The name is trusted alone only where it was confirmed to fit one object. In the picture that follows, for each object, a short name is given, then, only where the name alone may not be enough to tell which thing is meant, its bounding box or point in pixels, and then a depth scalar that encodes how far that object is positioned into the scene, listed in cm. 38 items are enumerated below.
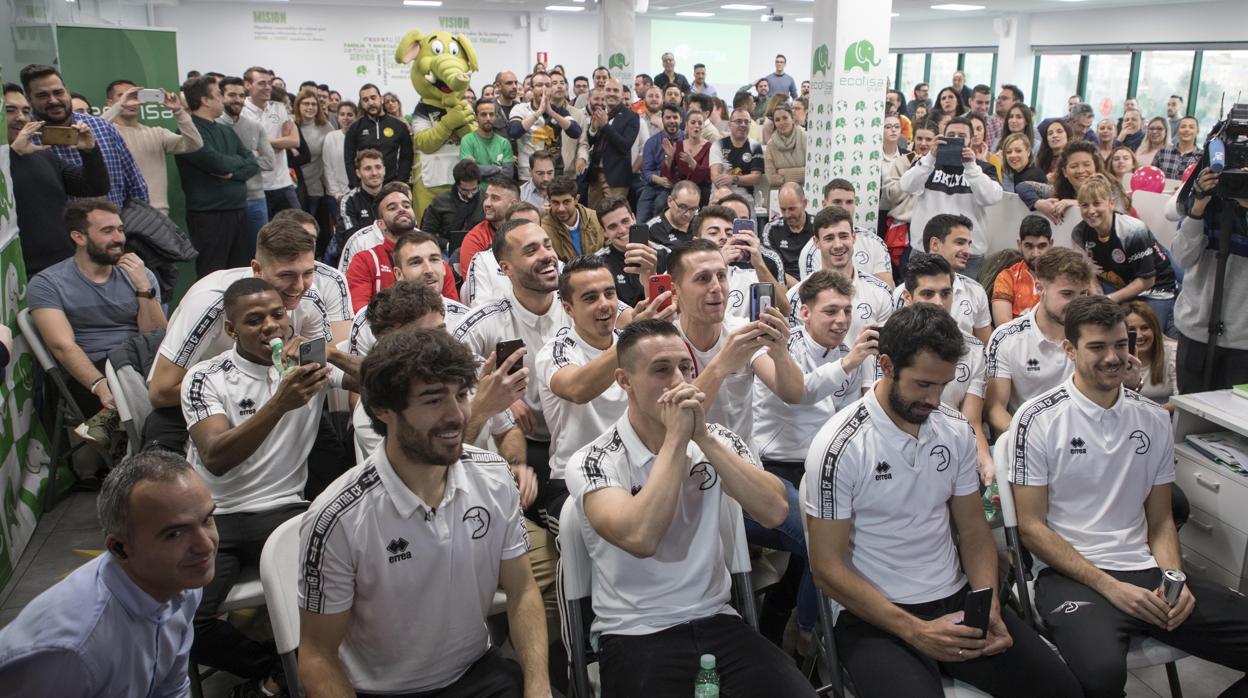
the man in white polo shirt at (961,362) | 368
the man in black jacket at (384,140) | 742
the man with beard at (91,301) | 400
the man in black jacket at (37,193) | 462
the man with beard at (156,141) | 616
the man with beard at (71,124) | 487
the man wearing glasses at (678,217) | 545
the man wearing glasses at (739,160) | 784
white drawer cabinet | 308
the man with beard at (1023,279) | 463
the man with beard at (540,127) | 826
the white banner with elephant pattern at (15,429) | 372
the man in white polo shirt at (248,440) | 269
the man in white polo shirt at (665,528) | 221
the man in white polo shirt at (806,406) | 290
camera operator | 380
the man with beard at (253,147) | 720
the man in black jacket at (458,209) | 618
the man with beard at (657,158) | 795
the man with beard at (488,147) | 713
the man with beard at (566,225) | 559
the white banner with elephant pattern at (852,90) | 657
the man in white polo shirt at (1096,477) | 274
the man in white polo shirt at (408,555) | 205
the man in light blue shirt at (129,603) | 164
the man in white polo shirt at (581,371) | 295
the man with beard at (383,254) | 480
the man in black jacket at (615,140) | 818
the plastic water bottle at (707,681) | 209
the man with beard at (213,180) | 659
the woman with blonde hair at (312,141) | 877
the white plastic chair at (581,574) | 229
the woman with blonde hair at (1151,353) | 372
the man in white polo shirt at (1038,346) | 365
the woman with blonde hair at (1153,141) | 859
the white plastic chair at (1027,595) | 257
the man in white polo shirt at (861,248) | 525
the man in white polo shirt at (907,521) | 239
